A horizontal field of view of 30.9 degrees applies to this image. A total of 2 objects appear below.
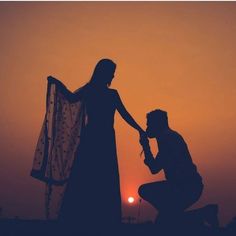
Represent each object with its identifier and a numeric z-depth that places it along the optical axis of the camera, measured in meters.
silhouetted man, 7.30
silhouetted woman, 7.61
